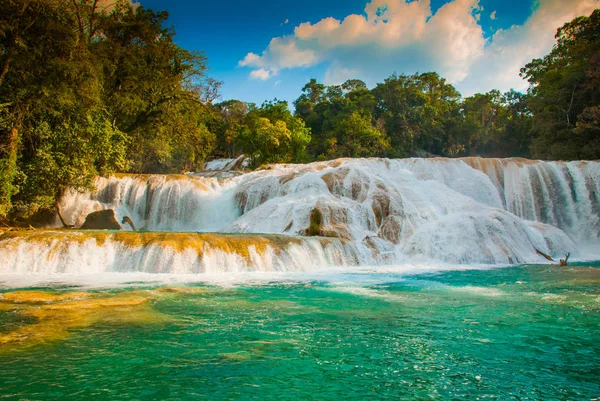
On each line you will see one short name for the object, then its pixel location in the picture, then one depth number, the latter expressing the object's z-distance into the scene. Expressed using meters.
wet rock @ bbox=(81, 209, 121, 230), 18.42
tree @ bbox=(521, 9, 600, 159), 29.48
